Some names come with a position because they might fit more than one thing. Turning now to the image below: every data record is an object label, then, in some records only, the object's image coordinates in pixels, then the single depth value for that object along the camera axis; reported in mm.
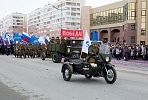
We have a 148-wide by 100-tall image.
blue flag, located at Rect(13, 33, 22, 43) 40262
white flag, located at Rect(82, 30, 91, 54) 13147
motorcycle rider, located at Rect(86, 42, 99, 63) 11422
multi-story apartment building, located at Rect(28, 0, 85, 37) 133125
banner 24688
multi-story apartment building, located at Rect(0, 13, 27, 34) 168500
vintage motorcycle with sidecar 11117
